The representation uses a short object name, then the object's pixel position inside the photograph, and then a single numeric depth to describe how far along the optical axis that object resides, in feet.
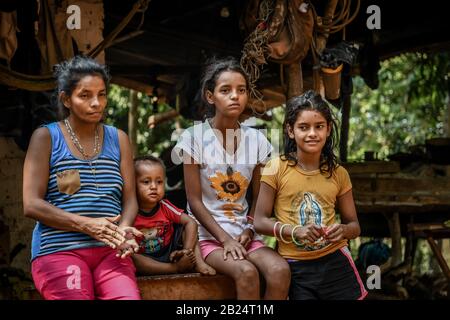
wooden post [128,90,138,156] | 32.86
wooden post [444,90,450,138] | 31.85
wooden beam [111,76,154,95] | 27.58
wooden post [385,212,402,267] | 23.71
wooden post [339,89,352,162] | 25.77
